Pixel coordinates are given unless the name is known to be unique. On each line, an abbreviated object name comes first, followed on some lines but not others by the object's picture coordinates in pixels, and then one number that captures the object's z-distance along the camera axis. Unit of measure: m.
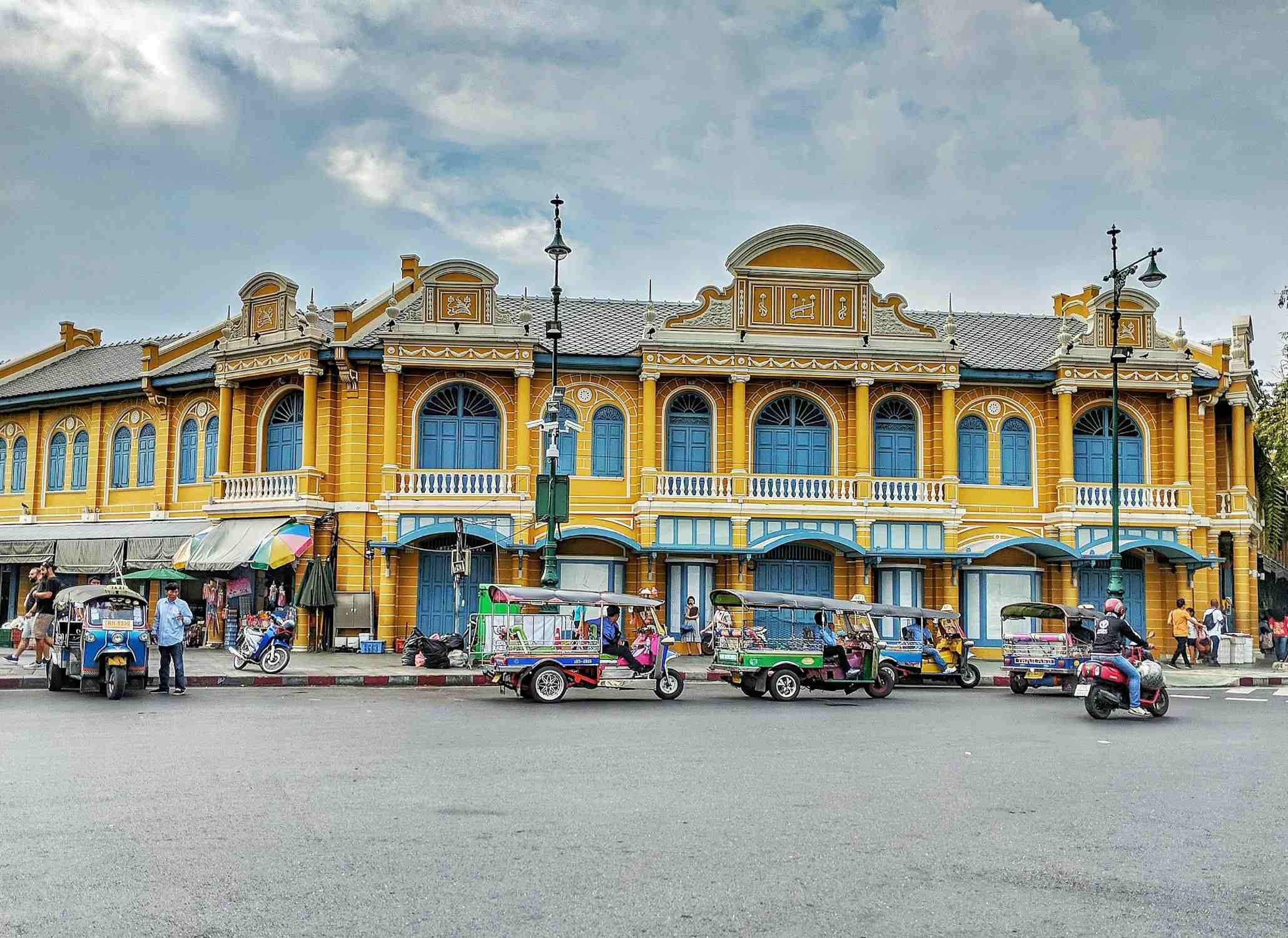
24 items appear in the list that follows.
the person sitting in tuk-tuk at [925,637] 22.17
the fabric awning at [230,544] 27.20
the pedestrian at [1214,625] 28.81
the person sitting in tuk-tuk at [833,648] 19.20
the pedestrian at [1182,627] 27.12
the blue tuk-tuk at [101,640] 16.98
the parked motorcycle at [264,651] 21.70
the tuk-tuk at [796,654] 18.81
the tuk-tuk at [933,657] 22.11
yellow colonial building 28.62
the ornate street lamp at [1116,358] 24.69
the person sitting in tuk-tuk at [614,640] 18.31
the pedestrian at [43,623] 21.06
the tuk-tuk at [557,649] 17.61
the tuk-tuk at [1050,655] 19.81
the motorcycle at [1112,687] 15.59
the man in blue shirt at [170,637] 18.12
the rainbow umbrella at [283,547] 26.84
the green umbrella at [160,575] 27.92
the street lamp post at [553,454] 23.52
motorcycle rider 15.62
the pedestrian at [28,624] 21.31
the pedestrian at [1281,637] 29.16
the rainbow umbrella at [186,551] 27.95
